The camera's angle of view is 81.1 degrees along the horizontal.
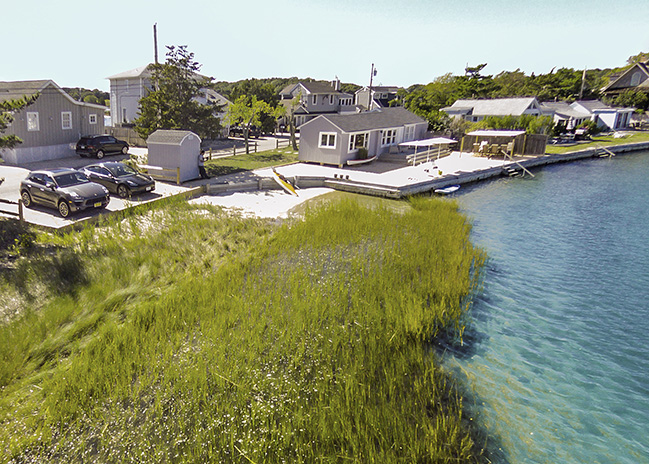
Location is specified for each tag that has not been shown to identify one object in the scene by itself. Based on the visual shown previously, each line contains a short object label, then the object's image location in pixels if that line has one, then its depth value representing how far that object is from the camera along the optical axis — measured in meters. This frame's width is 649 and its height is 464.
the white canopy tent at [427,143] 30.88
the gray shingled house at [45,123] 25.89
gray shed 22.42
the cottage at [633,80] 73.12
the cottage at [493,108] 49.14
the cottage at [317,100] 57.22
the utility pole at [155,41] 29.41
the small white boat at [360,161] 30.58
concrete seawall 22.36
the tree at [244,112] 31.11
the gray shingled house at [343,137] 29.78
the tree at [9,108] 13.61
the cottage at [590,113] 57.84
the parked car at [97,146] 28.94
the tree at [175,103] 24.56
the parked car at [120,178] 19.17
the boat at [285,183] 22.29
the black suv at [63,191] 15.76
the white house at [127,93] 41.28
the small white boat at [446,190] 24.36
